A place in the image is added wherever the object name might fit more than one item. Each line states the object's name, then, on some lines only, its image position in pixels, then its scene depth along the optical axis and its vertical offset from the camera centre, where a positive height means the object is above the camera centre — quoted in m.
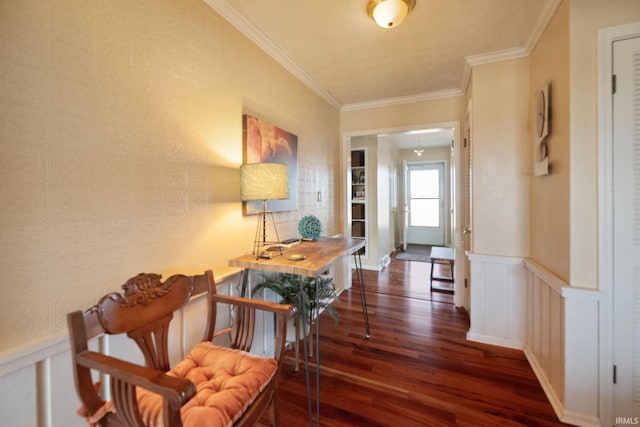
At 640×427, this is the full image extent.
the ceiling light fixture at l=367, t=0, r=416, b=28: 1.59 +1.23
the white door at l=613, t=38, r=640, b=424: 1.34 -0.10
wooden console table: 1.38 -0.29
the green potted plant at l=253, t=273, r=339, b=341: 1.85 -0.58
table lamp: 1.56 +0.17
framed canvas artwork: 1.85 +0.48
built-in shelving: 4.71 +0.30
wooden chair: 0.74 -0.54
